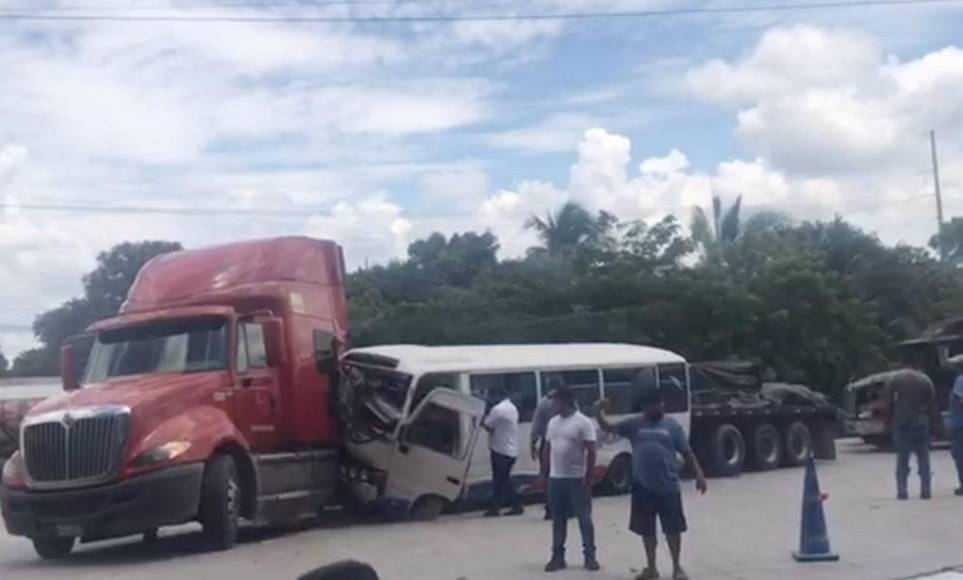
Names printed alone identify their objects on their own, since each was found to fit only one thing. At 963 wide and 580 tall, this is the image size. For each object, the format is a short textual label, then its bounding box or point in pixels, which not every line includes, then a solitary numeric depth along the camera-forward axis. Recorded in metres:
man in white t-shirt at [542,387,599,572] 14.42
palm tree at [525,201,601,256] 49.87
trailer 27.02
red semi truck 16.72
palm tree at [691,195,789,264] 49.74
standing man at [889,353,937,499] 19.89
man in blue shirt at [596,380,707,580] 13.36
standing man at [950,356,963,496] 19.52
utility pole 66.75
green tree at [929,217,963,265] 66.44
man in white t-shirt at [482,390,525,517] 20.53
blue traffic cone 14.49
